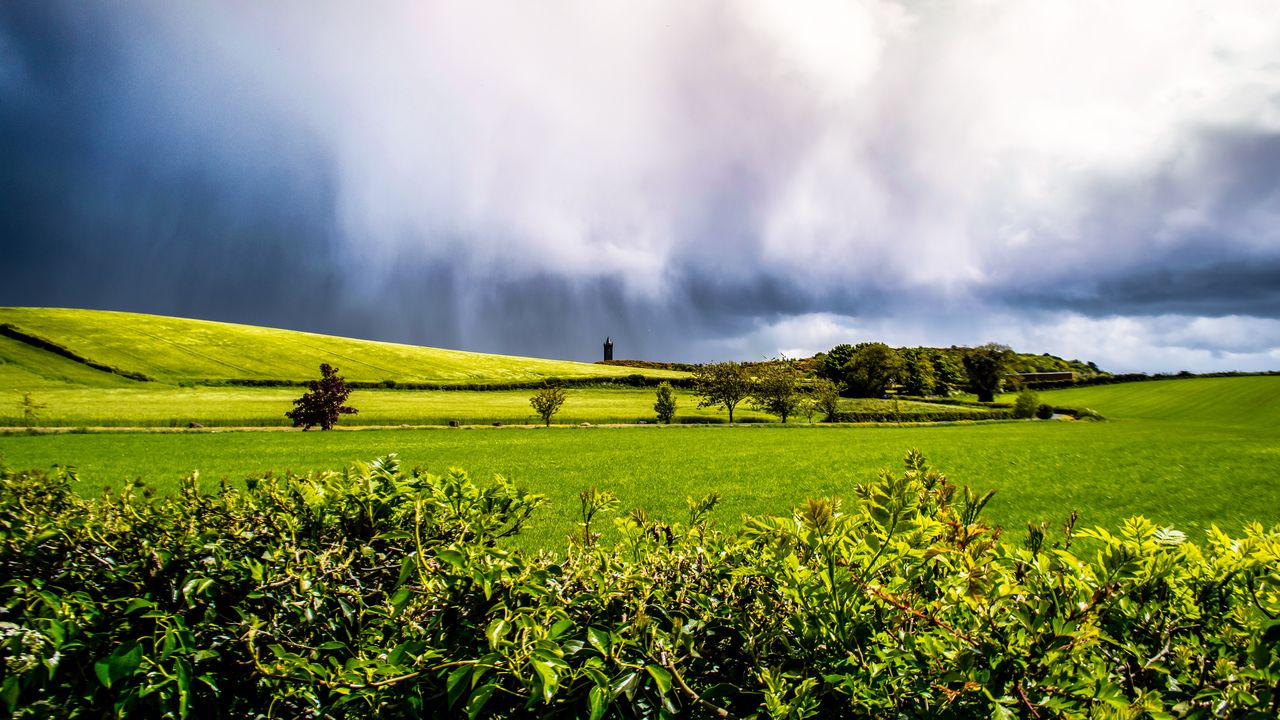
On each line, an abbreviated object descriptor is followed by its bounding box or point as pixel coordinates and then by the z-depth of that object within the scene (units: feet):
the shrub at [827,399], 190.39
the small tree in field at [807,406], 189.47
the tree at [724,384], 186.09
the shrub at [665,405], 163.53
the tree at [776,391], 182.39
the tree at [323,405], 121.39
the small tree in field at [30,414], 107.76
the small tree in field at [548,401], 144.05
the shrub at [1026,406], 215.10
